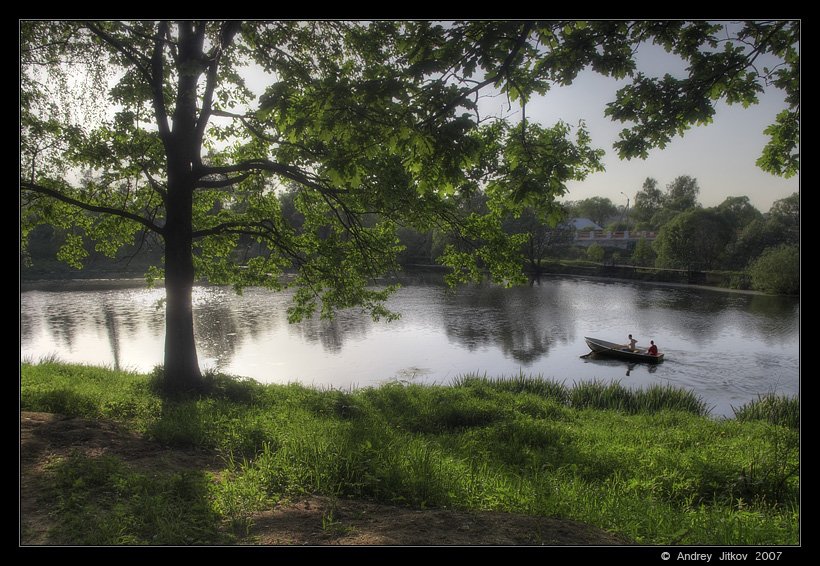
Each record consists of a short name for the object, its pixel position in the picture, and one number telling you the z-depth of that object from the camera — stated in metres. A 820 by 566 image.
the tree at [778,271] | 38.88
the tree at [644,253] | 58.62
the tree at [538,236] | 55.75
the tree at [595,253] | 64.38
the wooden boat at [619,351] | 20.12
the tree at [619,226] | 90.55
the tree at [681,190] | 97.28
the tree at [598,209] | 119.65
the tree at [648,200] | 103.38
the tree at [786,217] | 47.72
